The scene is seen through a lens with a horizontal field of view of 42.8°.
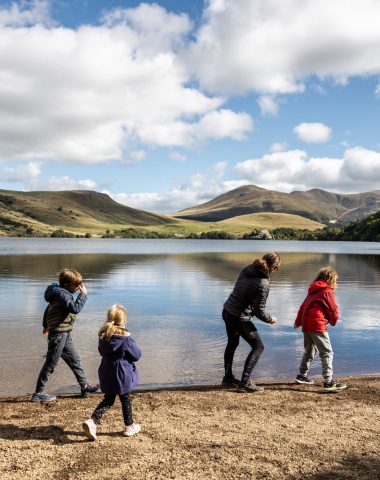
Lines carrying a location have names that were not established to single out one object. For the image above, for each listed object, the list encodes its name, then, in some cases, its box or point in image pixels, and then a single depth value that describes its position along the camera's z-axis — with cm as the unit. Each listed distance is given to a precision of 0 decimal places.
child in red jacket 1098
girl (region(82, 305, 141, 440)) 796
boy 949
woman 1059
